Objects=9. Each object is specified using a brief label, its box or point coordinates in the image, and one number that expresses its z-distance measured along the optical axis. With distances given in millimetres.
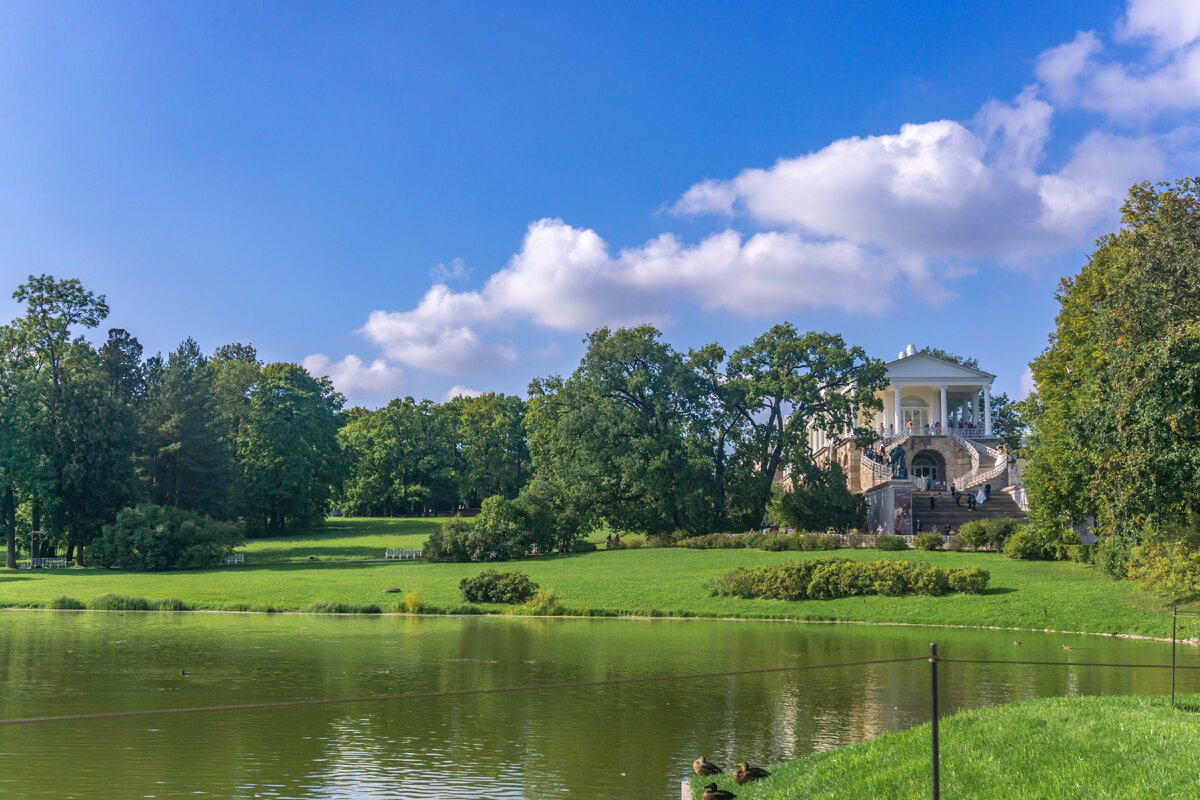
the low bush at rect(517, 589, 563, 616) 34375
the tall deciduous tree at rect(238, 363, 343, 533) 76000
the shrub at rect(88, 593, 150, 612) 37500
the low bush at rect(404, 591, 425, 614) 35562
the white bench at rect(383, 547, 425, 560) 55375
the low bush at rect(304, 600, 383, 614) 35625
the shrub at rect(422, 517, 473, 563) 50250
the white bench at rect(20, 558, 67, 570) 56791
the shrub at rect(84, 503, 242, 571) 51594
